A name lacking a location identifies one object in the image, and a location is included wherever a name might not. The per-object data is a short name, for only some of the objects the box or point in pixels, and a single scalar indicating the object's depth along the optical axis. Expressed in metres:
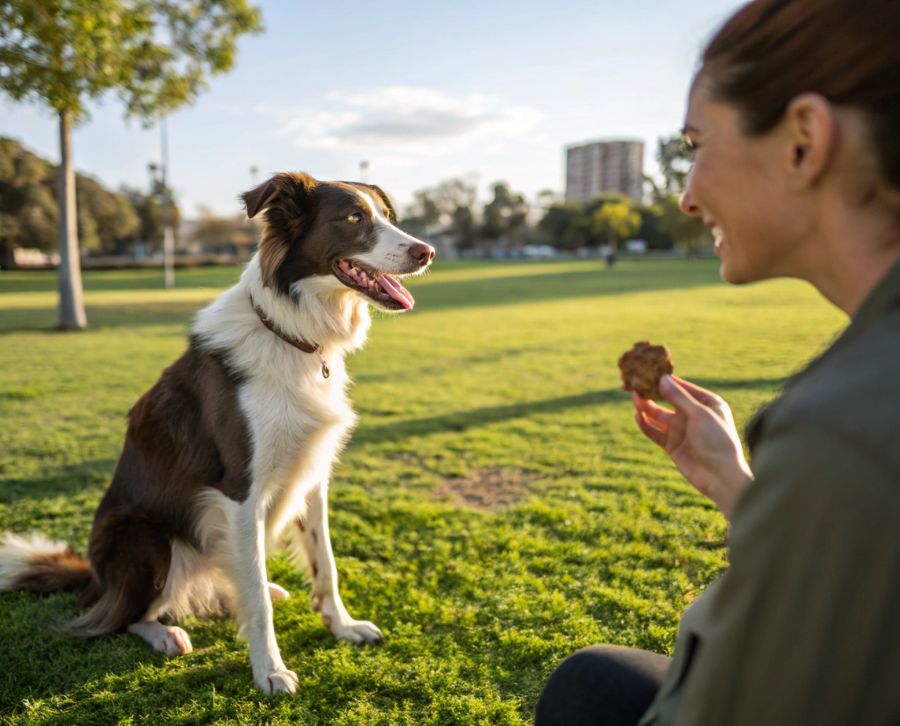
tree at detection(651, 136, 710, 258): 68.62
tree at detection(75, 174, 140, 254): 61.25
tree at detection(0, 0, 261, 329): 6.46
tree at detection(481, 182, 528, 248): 121.94
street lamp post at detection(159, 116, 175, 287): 34.91
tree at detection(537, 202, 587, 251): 105.62
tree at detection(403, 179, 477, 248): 121.94
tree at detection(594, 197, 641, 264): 91.94
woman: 0.73
